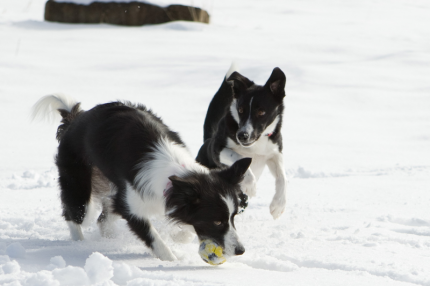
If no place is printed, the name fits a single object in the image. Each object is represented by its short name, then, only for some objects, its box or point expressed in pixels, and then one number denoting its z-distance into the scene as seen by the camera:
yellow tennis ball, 6.29
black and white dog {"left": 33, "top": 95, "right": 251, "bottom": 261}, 6.42
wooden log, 27.86
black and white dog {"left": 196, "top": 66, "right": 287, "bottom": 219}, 8.49
